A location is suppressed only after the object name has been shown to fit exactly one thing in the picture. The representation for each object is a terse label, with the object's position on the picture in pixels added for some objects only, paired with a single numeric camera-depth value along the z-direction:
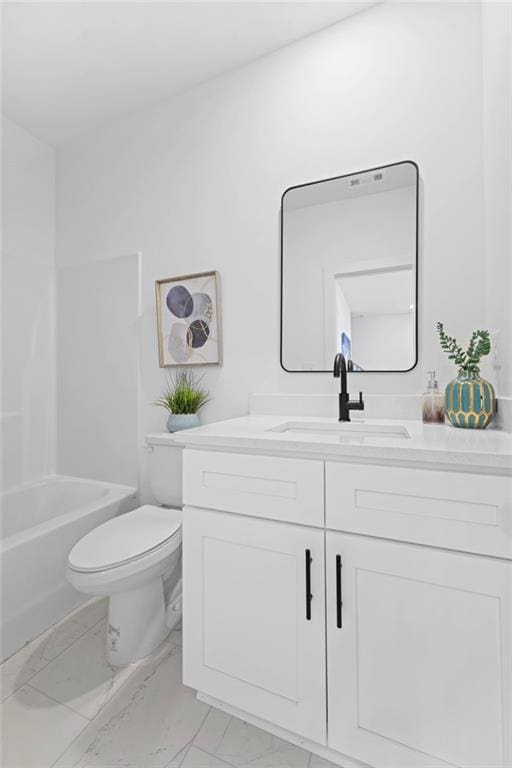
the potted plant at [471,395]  1.18
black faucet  1.42
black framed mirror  1.52
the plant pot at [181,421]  1.90
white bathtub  1.54
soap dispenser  1.36
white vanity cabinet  0.85
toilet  1.33
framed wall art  1.93
